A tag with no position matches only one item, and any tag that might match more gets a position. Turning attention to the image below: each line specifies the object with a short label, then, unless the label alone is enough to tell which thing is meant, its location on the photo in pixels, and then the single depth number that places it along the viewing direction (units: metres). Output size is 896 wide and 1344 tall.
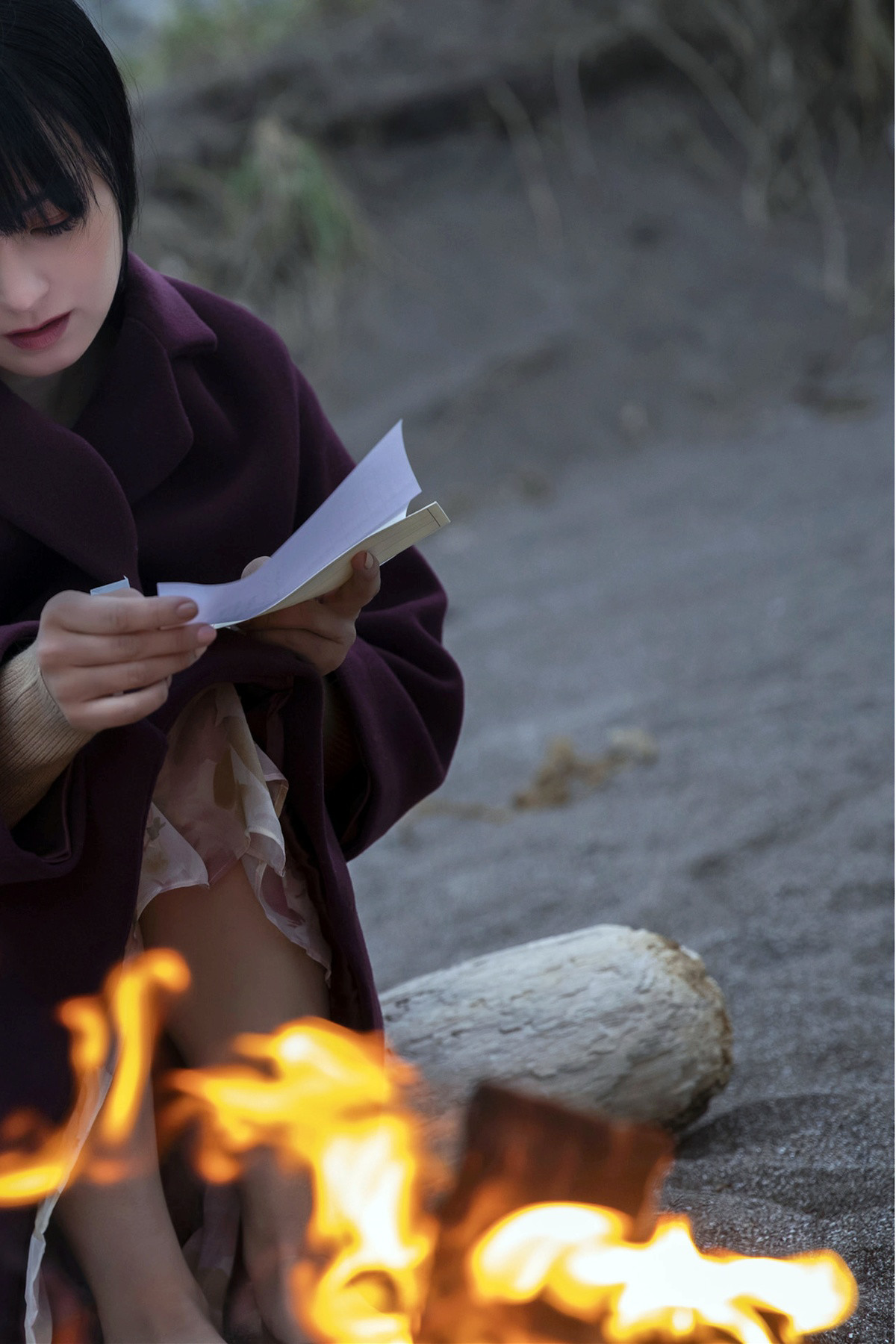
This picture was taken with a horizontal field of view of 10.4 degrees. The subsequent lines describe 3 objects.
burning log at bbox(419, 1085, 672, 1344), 3.64
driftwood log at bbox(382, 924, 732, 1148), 3.93
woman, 3.57
